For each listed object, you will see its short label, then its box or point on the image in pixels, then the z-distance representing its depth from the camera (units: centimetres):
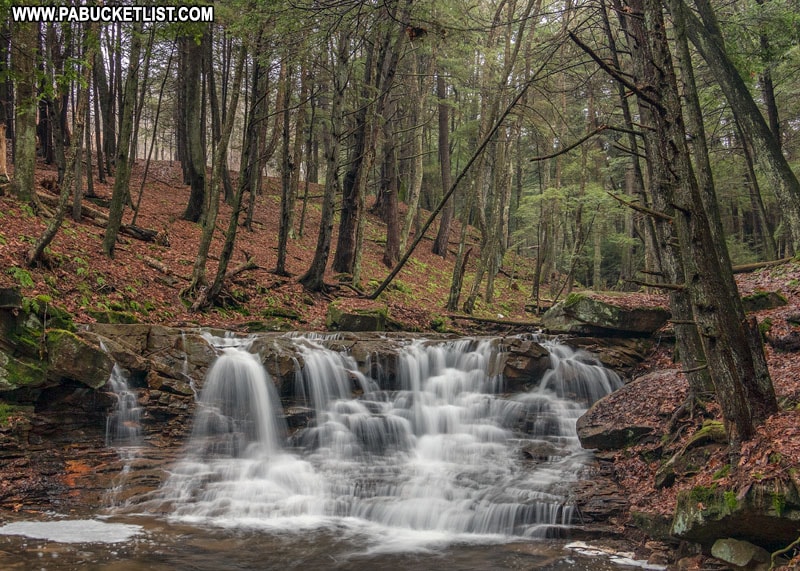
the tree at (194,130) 1784
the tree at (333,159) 1330
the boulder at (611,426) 806
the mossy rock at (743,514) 475
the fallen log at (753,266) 1270
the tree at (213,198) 1178
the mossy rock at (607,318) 1191
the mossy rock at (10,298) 752
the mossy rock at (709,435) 639
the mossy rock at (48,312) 796
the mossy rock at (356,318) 1273
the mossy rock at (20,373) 727
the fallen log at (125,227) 1427
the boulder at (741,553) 490
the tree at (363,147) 1446
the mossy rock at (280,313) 1313
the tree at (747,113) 1001
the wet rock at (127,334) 896
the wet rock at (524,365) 1129
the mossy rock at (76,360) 777
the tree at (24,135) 1154
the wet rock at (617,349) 1157
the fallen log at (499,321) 1497
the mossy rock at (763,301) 1019
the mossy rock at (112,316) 972
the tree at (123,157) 1148
